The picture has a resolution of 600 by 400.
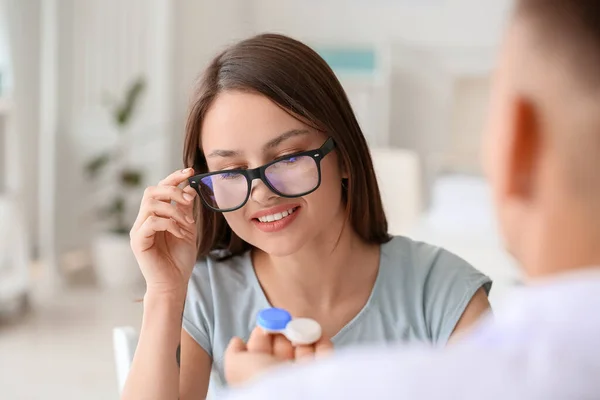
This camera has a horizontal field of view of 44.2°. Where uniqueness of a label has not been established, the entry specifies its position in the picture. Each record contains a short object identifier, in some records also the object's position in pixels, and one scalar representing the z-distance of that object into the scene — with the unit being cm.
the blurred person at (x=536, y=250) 41
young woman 107
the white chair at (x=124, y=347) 119
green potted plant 394
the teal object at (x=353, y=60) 423
